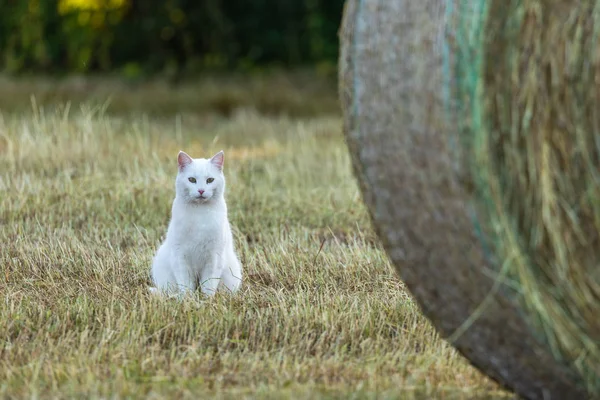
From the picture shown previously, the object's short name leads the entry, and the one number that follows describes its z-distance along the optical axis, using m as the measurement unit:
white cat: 9.86
